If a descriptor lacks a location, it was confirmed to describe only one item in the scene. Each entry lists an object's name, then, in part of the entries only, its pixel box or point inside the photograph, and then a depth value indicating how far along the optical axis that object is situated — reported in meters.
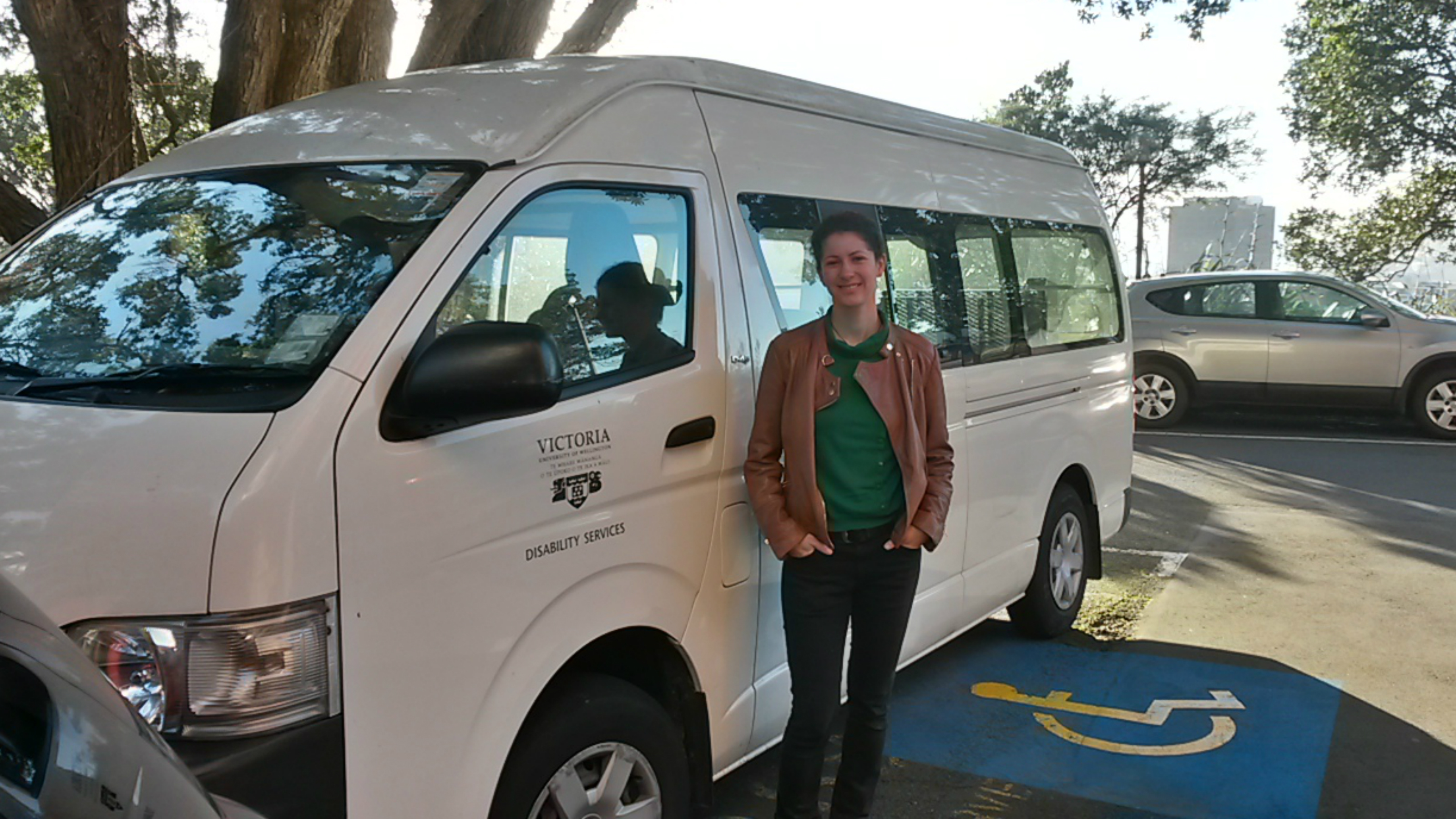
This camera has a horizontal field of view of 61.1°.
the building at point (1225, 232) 39.12
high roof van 2.29
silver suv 12.73
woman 3.44
